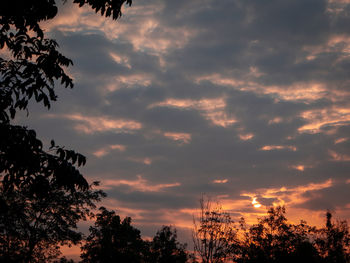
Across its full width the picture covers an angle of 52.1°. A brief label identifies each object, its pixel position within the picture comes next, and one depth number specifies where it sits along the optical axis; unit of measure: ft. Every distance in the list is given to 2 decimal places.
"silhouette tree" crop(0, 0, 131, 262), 24.26
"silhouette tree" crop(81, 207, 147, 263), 215.51
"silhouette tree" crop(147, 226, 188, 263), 268.62
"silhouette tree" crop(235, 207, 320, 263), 154.81
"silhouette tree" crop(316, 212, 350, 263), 166.30
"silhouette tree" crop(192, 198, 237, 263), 134.51
